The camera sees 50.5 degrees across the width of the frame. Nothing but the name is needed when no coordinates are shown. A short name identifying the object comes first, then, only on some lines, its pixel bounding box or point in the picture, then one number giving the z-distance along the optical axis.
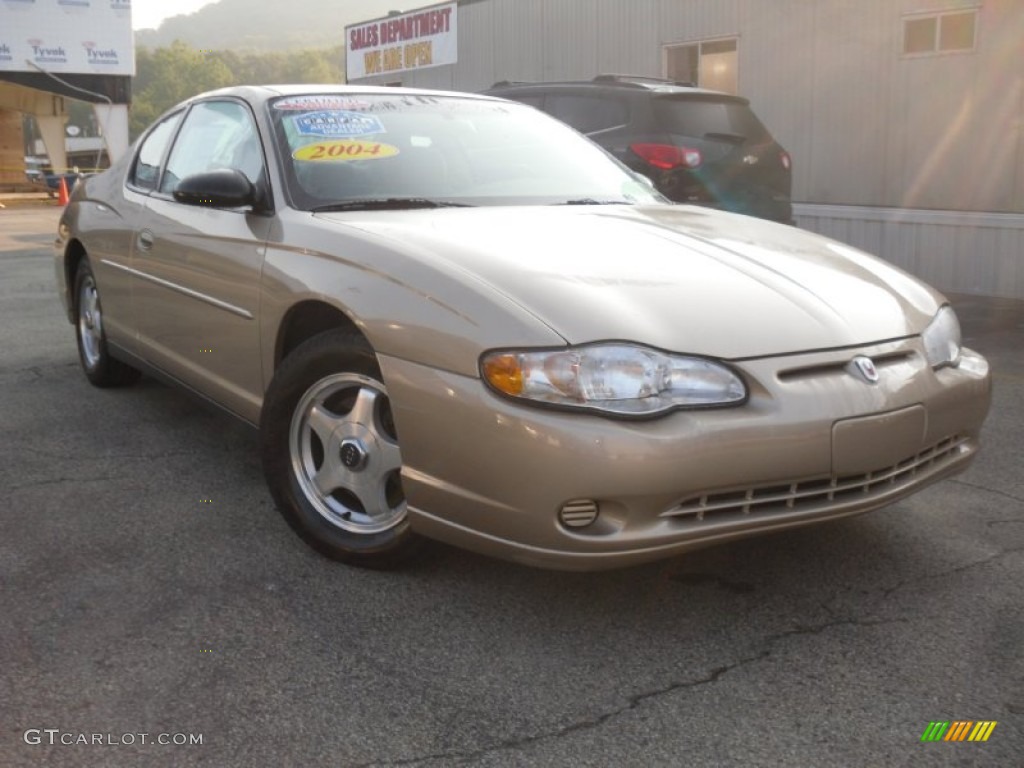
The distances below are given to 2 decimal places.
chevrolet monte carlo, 2.61
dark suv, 8.13
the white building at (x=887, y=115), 9.84
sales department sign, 17.19
